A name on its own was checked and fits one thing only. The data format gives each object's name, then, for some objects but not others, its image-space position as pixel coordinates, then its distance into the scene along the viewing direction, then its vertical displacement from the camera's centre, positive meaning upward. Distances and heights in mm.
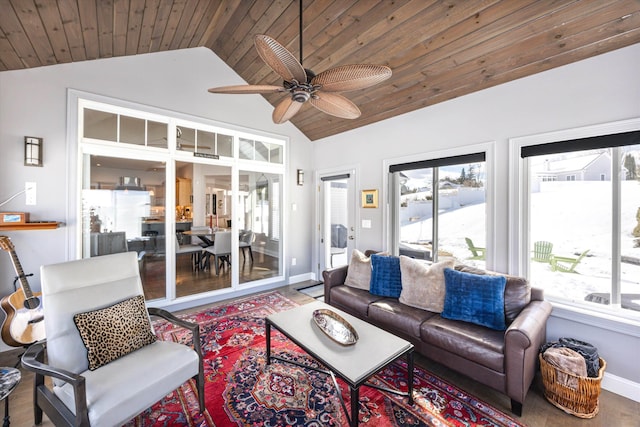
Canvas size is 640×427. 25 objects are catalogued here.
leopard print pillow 1689 -808
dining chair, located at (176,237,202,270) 3814 -569
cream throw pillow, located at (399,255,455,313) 2586 -731
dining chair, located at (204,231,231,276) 4195 -573
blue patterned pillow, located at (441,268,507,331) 2229 -760
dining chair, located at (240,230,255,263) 4422 -473
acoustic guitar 2281 -914
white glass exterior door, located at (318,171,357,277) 4520 -157
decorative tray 1966 -922
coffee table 1593 -953
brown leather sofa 1830 -1011
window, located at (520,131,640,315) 2158 -53
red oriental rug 1793 -1407
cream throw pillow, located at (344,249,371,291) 3258 -744
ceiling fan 1627 +946
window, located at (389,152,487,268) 3055 +76
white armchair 1426 -900
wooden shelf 2434 -122
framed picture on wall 3996 +234
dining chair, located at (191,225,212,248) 3977 -273
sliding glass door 3193 +204
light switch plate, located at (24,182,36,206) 2717 +211
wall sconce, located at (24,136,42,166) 2678 +643
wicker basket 1802 -1266
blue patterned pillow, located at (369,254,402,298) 2996 -741
